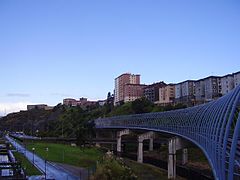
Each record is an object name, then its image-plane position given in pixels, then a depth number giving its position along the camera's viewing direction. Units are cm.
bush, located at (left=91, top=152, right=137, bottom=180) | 2294
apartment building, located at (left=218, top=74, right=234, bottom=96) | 11694
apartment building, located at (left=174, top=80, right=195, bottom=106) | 13818
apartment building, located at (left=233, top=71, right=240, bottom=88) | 11266
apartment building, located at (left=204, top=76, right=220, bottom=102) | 12458
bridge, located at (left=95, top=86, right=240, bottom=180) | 1366
